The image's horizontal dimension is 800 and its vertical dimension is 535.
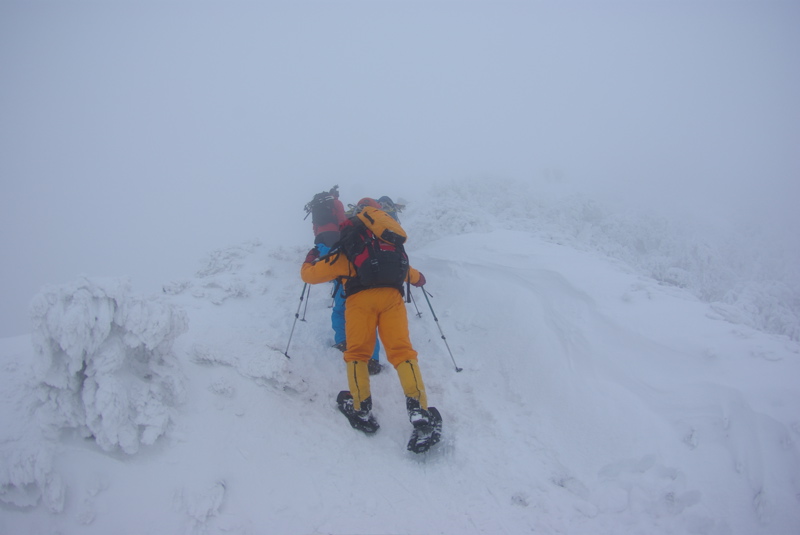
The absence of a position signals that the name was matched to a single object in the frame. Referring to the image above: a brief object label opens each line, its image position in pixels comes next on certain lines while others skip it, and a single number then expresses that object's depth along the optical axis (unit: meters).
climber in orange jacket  4.33
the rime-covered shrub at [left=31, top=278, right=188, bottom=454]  3.42
